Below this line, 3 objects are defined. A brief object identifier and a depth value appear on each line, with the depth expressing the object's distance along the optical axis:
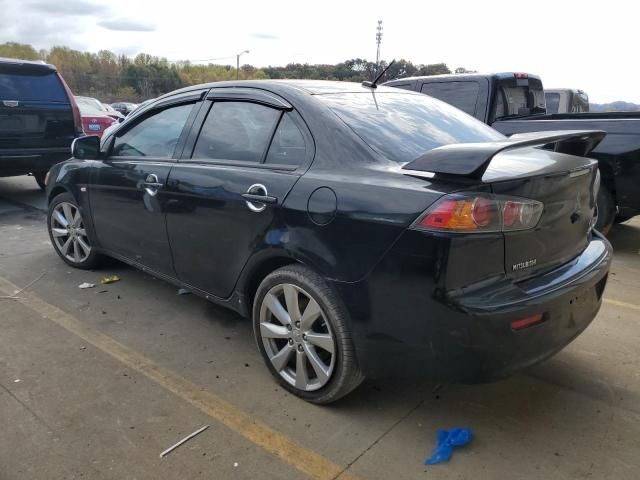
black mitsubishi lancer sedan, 2.12
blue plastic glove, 2.29
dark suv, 6.86
